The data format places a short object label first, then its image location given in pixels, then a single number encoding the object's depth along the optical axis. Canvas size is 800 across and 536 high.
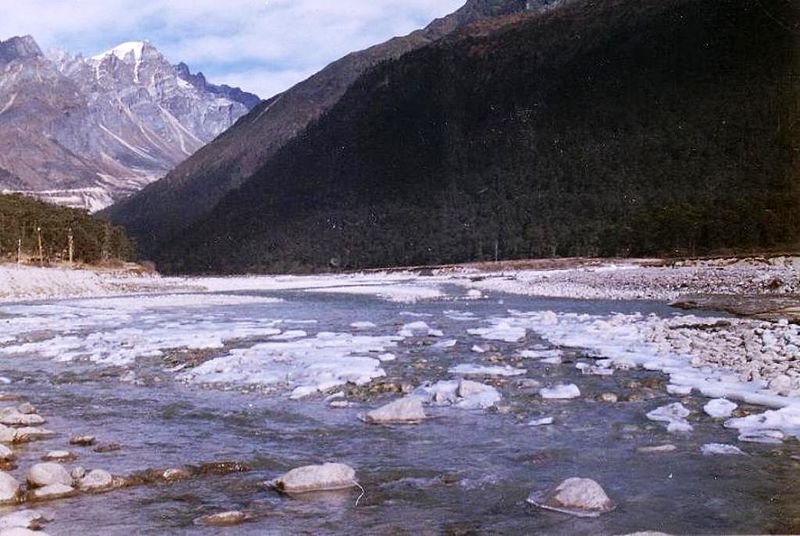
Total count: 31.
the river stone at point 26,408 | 11.01
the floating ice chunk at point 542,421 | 10.09
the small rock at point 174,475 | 7.98
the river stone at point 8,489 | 7.07
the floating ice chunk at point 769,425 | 8.98
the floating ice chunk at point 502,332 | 19.68
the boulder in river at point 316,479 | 7.55
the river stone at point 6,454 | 8.50
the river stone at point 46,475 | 7.46
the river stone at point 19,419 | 10.29
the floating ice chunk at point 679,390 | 11.66
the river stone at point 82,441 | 9.36
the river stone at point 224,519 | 6.59
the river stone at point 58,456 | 8.56
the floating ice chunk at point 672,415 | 9.67
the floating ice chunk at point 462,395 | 11.46
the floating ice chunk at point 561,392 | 11.77
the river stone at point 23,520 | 6.39
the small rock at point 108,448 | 9.08
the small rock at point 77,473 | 7.71
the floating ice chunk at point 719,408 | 10.15
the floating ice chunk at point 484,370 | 14.03
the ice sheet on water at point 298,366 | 13.56
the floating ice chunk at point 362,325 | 24.14
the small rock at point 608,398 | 11.43
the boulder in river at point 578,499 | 6.74
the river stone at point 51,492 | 7.21
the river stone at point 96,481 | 7.53
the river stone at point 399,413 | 10.44
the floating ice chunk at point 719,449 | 8.43
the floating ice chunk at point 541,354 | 16.06
